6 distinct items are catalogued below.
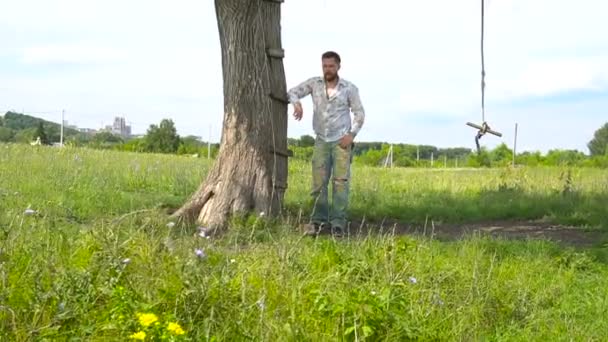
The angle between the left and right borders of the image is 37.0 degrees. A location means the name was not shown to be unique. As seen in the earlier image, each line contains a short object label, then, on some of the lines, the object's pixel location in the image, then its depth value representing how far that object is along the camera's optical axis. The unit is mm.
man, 9117
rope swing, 8133
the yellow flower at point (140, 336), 3616
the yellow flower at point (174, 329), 3768
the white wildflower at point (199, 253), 4688
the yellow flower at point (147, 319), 3727
